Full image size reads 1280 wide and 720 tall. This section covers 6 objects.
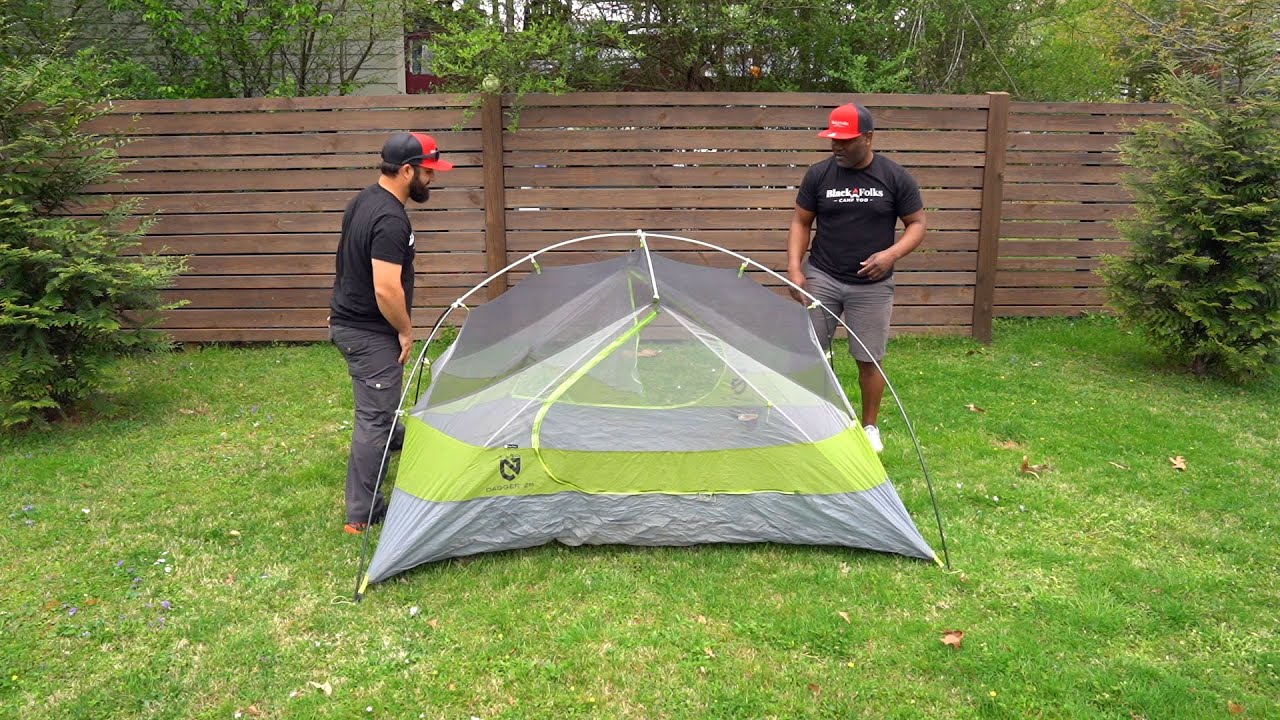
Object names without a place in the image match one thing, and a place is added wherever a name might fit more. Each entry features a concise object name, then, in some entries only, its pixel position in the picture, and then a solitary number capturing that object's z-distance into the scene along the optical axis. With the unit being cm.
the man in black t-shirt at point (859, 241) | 447
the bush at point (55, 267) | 467
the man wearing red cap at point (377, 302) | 358
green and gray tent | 349
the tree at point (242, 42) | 714
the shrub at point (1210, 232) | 555
